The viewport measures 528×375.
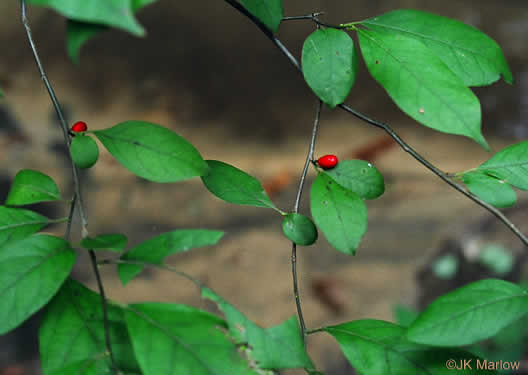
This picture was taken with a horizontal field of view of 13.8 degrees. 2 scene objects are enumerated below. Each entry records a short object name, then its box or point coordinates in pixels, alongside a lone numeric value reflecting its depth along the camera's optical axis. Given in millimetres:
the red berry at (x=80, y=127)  1069
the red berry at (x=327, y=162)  1058
